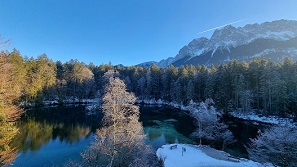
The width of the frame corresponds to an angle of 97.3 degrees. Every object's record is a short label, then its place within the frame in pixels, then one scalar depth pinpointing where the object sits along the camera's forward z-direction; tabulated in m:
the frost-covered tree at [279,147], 9.67
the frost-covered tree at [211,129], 17.96
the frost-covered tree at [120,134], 10.81
